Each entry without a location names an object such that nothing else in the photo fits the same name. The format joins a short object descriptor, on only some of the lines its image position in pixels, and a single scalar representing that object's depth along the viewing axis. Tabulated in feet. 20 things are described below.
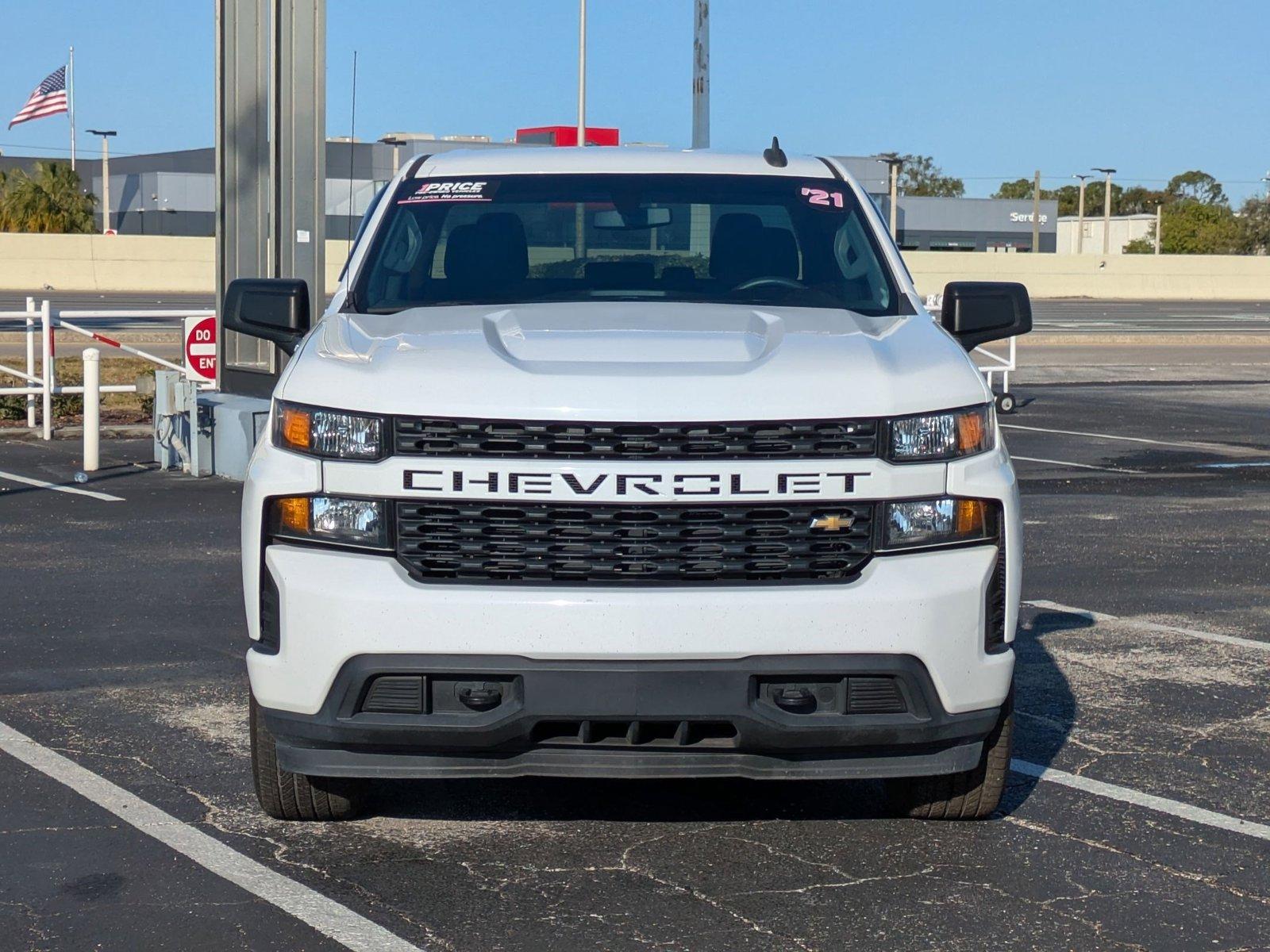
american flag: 181.27
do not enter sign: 46.03
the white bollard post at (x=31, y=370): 53.67
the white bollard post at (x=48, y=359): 49.55
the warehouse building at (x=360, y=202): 250.37
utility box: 44.01
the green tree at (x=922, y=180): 468.09
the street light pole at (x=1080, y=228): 339.16
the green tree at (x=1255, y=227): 373.61
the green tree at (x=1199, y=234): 384.27
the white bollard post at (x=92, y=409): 43.78
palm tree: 224.94
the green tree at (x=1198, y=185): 492.13
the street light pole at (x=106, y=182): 263.49
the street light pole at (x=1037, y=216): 309.01
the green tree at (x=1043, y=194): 569.64
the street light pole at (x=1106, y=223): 328.90
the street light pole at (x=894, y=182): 219.39
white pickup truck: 13.88
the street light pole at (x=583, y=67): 117.19
